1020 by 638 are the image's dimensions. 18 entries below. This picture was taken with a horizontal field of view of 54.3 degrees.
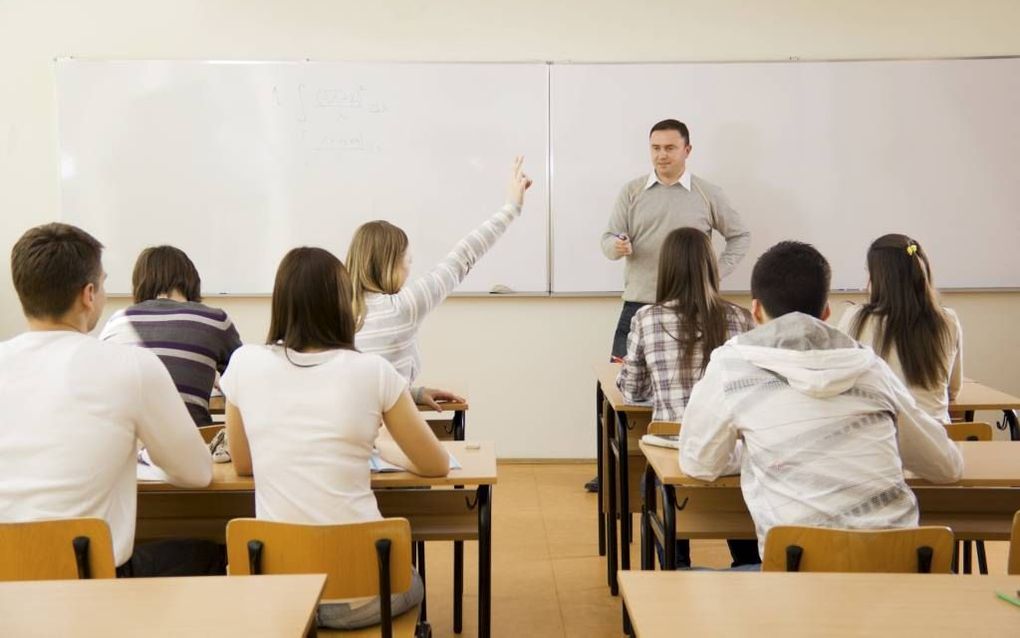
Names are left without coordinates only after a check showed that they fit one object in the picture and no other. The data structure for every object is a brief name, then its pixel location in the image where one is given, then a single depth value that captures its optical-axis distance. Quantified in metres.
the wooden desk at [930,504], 2.58
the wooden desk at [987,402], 3.69
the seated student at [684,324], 3.30
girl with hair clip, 3.17
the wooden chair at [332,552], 2.02
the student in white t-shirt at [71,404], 2.13
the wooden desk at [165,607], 1.55
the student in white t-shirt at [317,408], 2.25
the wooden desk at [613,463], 3.57
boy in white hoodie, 2.11
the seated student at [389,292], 3.31
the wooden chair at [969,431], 3.07
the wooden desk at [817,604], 1.54
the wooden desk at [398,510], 2.72
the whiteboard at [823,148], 5.48
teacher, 5.21
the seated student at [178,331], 3.21
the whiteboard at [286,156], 5.46
